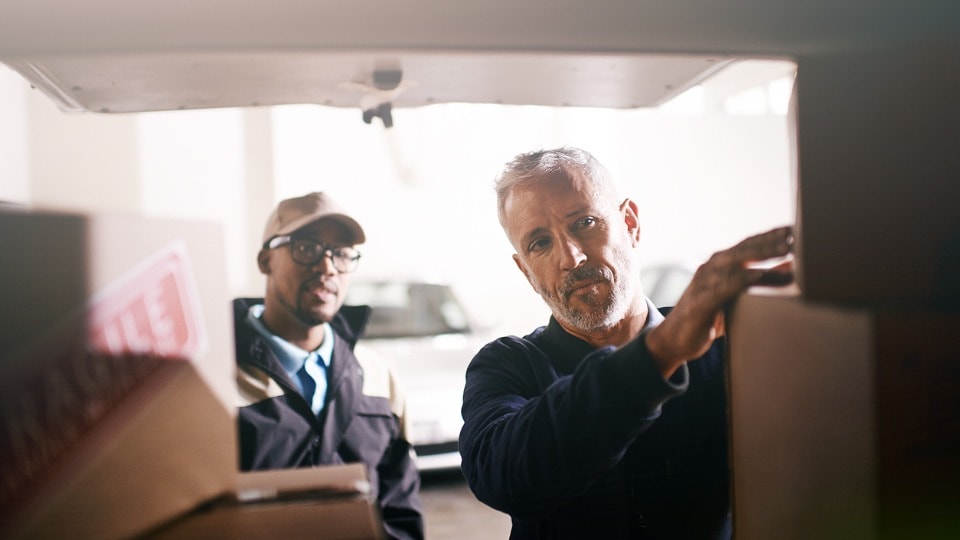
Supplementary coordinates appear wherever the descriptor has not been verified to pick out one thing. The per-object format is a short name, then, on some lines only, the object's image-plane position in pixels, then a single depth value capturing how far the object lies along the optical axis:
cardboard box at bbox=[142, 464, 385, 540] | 0.79
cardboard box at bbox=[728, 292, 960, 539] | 0.74
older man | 0.91
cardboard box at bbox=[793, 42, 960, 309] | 0.81
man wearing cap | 0.92
